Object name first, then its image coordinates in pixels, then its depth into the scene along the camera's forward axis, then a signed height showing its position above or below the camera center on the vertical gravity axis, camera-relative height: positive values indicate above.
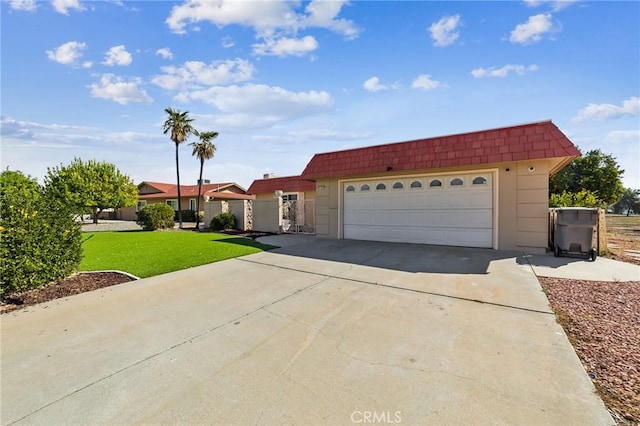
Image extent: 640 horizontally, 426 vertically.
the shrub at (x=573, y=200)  11.95 +0.00
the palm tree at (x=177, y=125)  22.23 +6.47
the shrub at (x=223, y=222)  17.83 -1.10
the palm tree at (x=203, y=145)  22.81 +4.95
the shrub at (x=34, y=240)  4.84 -0.62
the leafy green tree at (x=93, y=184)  24.21 +2.07
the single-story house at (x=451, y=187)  8.50 +0.54
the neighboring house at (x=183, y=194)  31.11 +1.37
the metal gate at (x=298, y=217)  15.48 -0.75
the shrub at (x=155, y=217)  18.15 -0.73
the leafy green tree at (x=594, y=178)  20.08 +1.67
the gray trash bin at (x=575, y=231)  7.49 -0.85
